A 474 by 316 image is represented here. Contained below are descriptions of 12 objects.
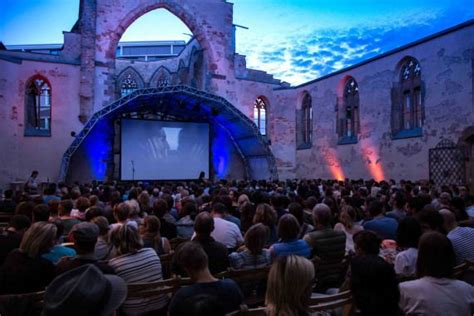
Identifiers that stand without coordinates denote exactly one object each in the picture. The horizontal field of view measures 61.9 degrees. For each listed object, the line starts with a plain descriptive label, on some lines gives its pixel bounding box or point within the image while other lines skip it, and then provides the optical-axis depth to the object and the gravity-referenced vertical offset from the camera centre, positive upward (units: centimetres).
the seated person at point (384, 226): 516 -78
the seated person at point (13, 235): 411 -74
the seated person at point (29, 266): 315 -82
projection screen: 1923 +89
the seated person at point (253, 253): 390 -86
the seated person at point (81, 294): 179 -59
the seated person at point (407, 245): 362 -74
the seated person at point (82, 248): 328 -68
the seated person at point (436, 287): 257 -80
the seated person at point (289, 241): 406 -78
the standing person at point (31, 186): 1134 -62
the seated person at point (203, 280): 272 -80
